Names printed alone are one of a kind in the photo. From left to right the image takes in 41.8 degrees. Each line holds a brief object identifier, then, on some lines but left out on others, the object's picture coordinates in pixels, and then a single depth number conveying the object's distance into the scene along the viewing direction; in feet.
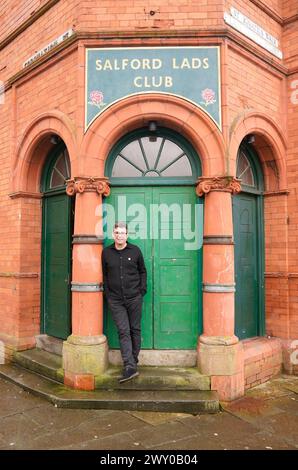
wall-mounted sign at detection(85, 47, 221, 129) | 16.78
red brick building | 16.48
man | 16.29
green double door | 17.26
